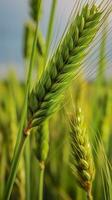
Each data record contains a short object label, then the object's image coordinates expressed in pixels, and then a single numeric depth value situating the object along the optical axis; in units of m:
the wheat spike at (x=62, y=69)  0.36
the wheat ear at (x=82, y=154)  0.39
